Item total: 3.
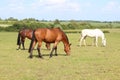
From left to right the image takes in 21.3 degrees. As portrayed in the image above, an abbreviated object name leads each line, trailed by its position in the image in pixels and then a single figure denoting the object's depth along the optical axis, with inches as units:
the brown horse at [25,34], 970.8
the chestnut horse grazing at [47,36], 719.1
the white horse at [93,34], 1187.6
